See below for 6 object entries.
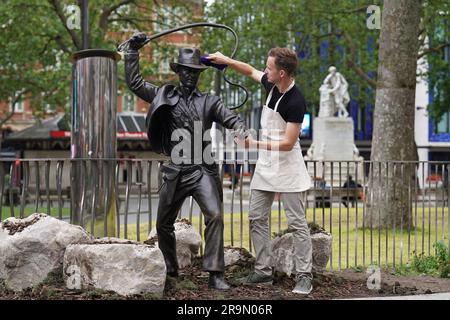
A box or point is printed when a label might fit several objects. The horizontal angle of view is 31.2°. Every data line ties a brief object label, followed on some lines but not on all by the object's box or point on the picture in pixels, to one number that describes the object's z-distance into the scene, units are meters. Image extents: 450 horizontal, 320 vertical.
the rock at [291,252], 7.75
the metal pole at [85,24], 17.00
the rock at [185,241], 8.16
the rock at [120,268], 6.36
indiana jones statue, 7.00
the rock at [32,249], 6.76
